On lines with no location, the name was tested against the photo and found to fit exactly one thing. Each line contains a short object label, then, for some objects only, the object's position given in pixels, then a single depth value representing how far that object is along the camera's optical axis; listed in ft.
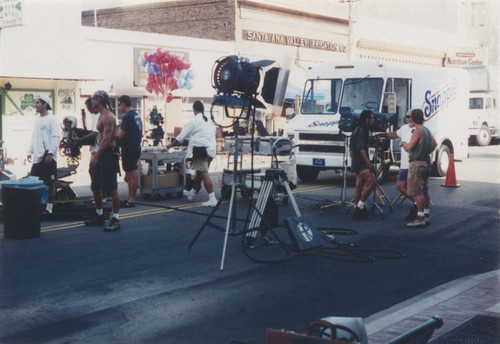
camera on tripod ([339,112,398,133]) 38.27
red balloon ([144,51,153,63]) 76.71
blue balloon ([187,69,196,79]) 81.73
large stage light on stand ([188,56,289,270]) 25.98
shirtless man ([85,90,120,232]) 31.37
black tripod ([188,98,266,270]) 24.72
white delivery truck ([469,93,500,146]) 108.78
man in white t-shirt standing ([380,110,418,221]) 35.88
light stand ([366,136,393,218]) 37.66
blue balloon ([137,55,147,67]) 78.59
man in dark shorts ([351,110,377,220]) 35.99
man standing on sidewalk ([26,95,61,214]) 34.81
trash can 29.04
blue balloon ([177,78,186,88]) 80.69
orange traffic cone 52.01
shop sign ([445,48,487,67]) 148.56
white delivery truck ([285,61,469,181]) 52.19
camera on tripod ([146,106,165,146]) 50.64
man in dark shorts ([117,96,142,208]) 38.93
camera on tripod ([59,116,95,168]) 39.81
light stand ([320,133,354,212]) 39.55
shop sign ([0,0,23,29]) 50.83
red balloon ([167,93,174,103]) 82.33
